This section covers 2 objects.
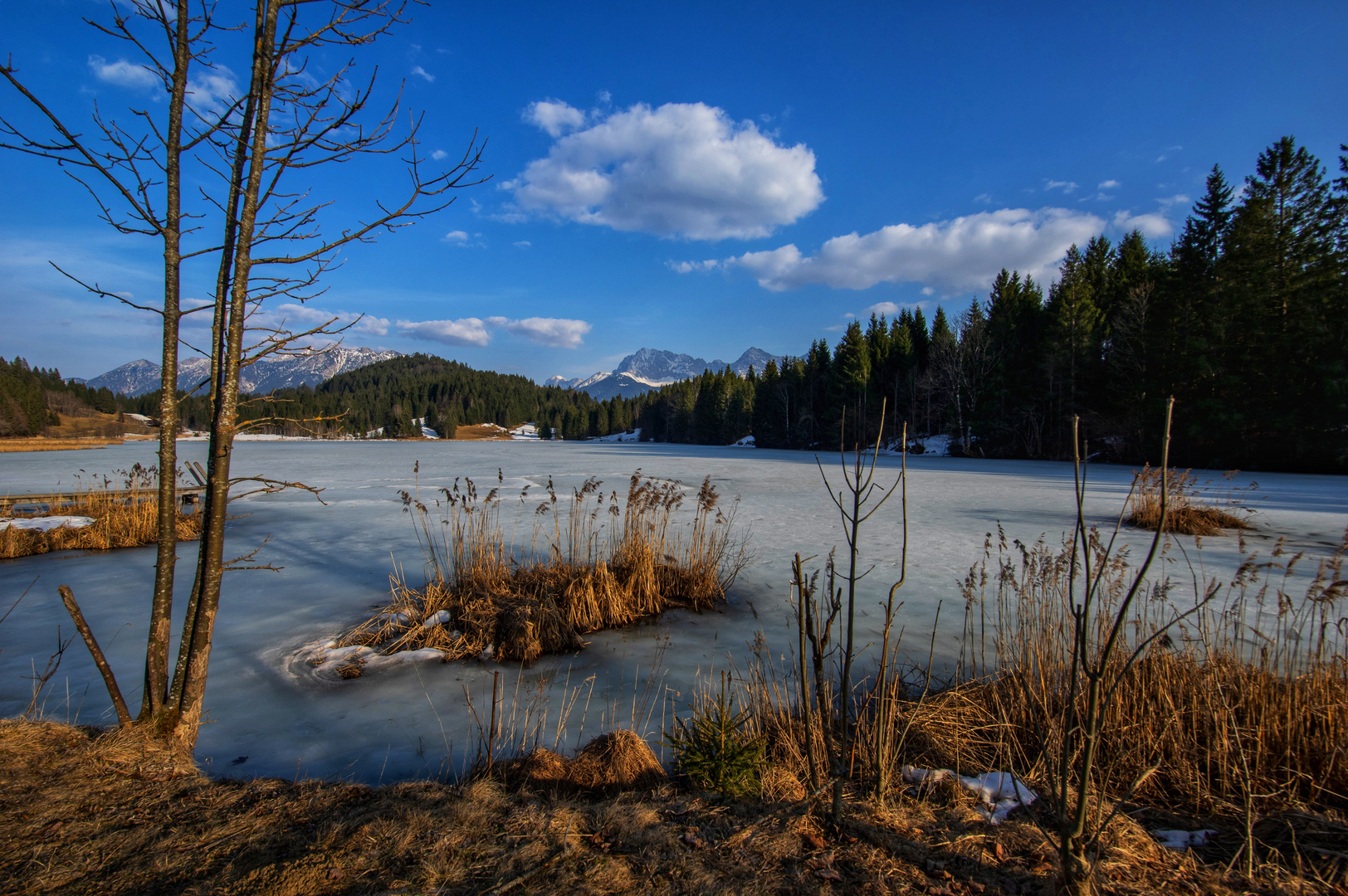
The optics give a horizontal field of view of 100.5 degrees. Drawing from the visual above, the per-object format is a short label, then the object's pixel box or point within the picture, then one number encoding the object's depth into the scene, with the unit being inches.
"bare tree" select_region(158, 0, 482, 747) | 91.4
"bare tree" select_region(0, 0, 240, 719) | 90.0
